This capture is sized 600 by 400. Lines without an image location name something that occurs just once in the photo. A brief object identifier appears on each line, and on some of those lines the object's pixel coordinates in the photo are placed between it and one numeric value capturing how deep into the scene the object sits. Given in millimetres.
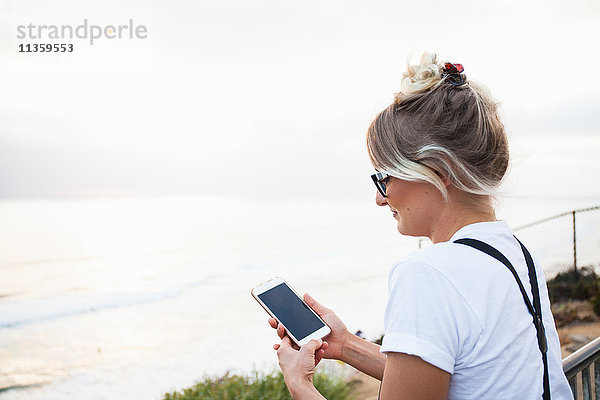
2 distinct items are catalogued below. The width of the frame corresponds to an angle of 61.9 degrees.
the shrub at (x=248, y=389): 4191
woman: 999
